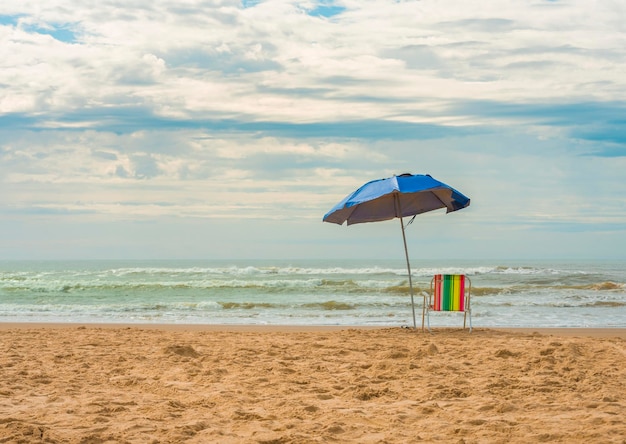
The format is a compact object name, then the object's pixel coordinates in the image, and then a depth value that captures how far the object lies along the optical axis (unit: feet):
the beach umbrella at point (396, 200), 27.71
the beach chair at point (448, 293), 29.96
